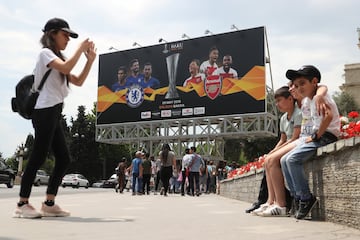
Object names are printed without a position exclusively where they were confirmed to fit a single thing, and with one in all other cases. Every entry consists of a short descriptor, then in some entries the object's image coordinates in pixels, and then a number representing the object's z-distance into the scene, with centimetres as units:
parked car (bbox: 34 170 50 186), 3359
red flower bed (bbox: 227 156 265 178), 777
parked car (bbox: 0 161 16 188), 2226
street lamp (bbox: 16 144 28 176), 4531
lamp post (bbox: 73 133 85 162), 5553
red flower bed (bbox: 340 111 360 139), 428
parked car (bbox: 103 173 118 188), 3918
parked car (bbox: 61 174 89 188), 3644
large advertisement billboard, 2728
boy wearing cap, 440
